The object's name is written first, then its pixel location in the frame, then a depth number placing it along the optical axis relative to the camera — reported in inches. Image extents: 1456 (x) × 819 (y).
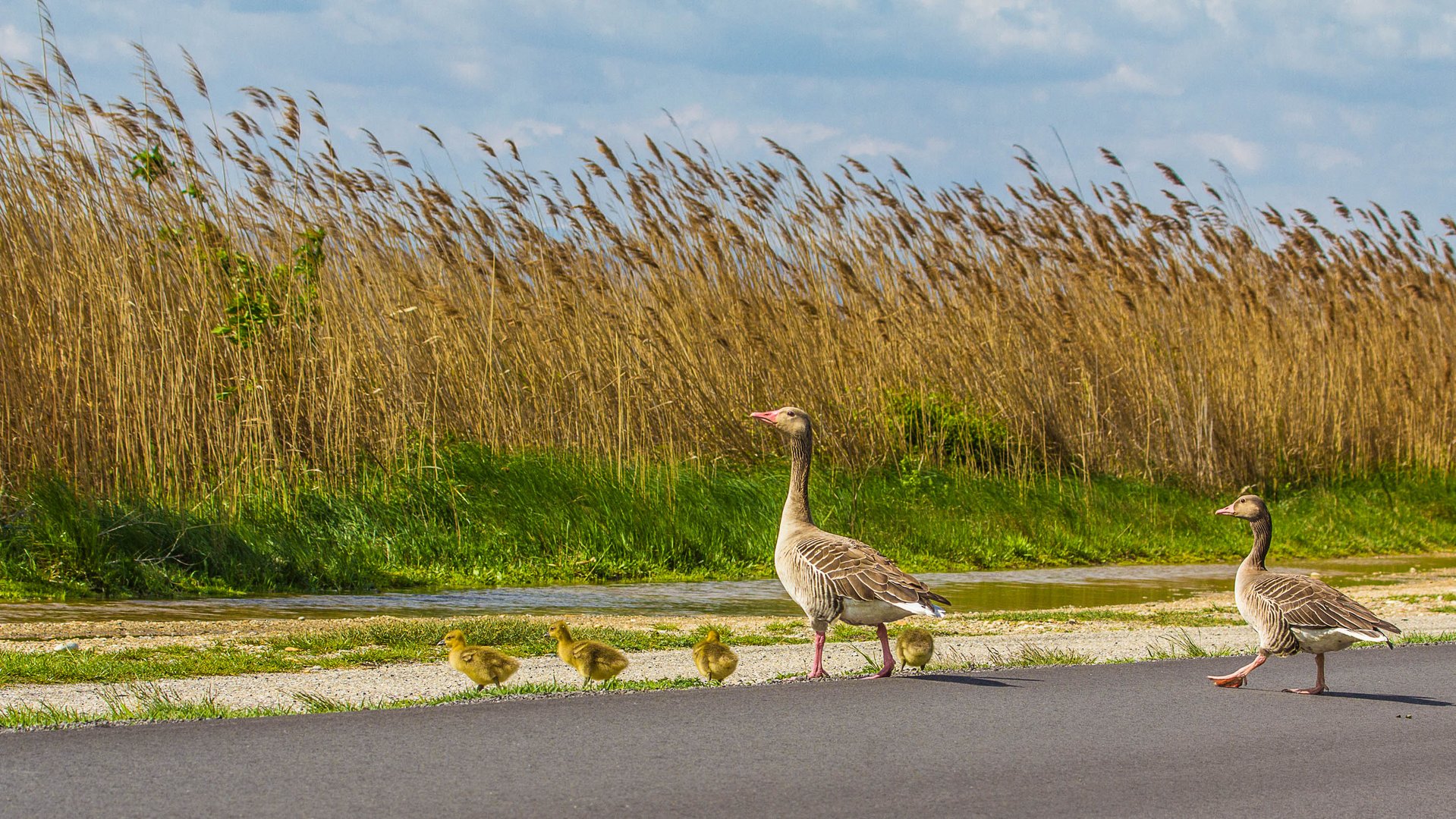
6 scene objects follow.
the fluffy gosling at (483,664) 597.3
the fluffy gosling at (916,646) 641.0
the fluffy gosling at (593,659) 617.9
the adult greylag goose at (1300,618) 569.6
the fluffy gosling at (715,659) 613.6
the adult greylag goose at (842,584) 568.1
